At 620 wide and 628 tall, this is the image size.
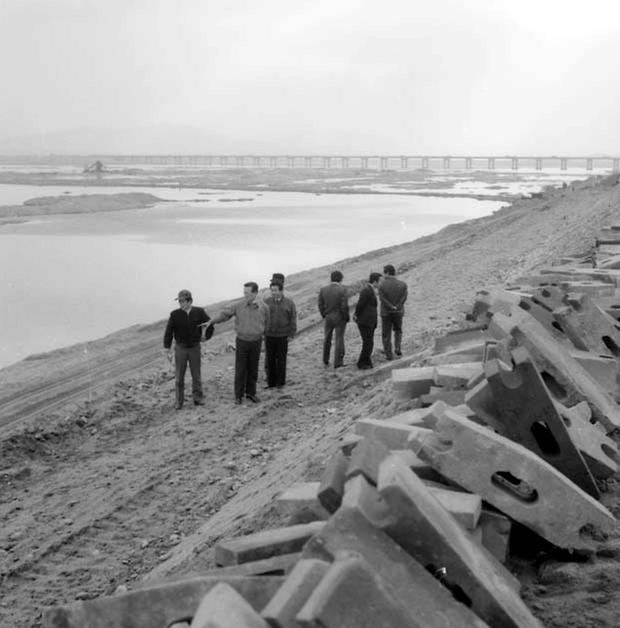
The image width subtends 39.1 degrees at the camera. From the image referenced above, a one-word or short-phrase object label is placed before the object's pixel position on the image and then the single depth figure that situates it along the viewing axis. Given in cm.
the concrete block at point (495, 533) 377
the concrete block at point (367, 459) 365
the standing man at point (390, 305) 1201
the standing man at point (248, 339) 1077
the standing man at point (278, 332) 1120
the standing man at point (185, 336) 1064
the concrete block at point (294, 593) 280
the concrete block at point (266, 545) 389
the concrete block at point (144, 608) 351
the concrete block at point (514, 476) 388
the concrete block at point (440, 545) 319
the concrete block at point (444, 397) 540
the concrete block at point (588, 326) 671
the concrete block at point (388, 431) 447
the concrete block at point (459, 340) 747
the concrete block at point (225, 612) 279
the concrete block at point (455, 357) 671
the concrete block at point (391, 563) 304
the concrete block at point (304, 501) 425
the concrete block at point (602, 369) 611
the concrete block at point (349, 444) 484
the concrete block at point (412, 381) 632
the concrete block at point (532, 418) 433
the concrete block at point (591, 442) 462
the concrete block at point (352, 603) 270
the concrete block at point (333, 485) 390
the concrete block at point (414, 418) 485
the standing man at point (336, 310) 1188
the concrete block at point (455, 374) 576
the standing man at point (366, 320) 1183
